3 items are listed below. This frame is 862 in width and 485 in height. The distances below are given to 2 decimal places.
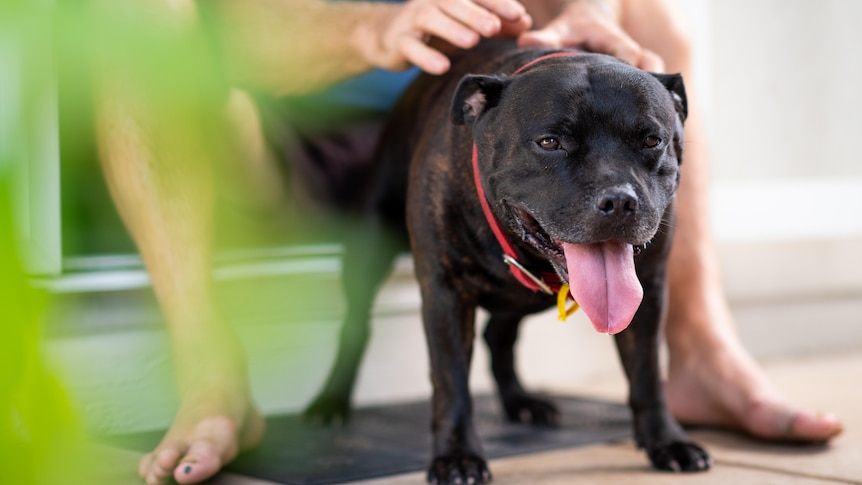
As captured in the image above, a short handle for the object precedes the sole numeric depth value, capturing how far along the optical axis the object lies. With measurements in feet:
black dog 5.25
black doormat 5.98
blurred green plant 1.53
